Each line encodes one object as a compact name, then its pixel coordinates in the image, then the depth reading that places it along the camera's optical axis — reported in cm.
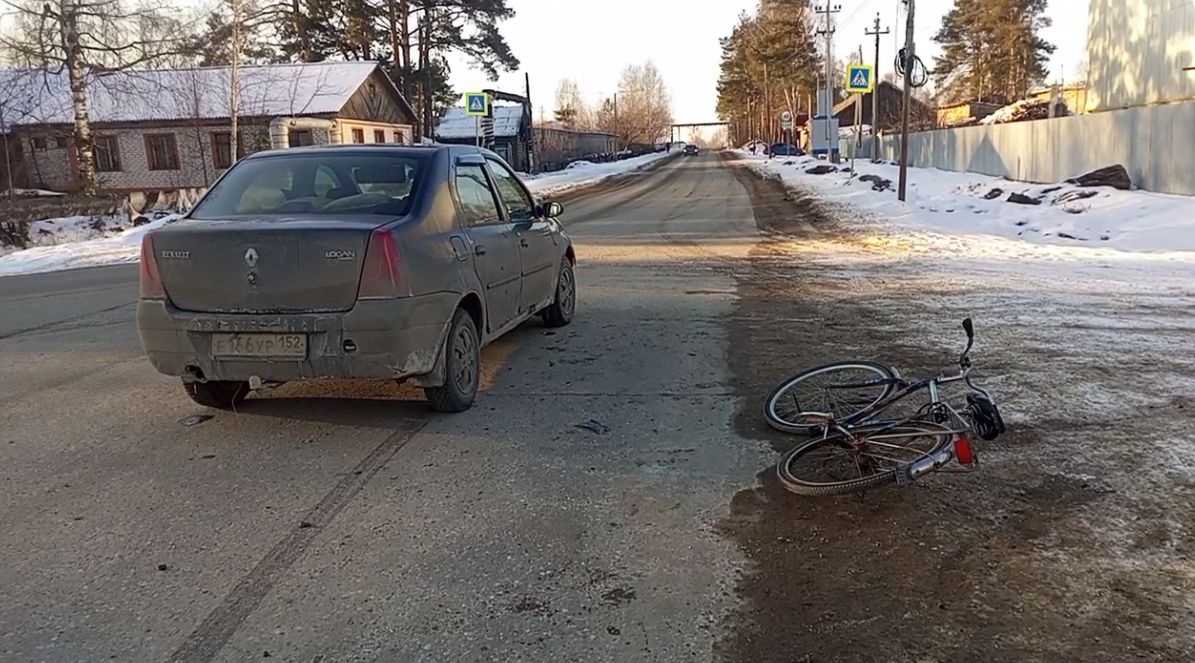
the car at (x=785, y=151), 7052
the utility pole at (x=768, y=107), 9091
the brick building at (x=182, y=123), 3903
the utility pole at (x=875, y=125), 4006
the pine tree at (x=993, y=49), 6181
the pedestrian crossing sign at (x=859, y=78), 2673
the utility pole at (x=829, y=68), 4706
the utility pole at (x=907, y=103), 2131
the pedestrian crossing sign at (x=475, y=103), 2789
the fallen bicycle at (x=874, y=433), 399
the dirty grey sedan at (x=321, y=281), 477
